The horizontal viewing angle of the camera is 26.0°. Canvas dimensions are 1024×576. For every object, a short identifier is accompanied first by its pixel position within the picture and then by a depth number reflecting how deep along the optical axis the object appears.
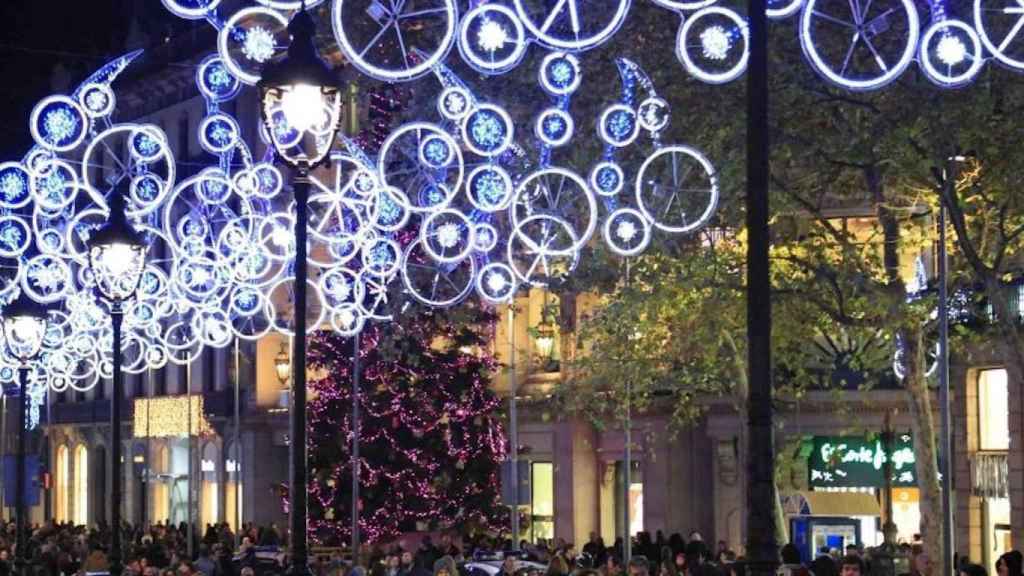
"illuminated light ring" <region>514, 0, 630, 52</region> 19.62
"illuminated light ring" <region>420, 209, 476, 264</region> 31.92
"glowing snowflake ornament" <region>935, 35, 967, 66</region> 19.89
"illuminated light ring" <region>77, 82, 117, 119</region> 32.69
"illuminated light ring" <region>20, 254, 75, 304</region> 44.41
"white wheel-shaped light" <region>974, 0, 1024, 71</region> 25.31
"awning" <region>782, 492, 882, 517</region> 41.00
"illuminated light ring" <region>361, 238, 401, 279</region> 37.28
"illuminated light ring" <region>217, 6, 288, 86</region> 23.48
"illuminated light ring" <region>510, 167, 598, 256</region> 28.62
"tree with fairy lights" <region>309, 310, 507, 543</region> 53.72
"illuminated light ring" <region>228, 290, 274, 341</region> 64.80
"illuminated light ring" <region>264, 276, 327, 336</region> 65.50
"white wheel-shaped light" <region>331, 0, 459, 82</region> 20.44
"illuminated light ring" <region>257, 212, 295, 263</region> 37.32
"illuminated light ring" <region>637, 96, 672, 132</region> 27.25
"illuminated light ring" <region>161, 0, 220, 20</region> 21.41
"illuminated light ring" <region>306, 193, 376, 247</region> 34.03
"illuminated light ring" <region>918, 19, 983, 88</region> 19.30
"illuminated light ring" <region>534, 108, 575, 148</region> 28.23
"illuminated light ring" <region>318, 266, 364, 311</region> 39.03
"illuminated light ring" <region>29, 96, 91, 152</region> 33.44
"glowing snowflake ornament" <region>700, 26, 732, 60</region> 21.33
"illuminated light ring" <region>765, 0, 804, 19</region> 19.02
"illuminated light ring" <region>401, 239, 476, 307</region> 38.81
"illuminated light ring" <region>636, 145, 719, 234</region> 26.22
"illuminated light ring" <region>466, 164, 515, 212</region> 30.10
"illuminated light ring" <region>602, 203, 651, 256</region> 28.94
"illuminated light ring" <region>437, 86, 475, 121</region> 29.11
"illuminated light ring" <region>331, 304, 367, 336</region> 41.28
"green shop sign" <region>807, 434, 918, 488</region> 47.84
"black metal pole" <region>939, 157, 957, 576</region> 27.41
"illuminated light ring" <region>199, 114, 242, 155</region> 34.08
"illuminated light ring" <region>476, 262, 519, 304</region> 34.25
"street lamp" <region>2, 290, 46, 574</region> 32.78
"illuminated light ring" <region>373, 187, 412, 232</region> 32.47
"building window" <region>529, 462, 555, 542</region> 57.03
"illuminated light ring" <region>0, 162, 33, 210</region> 36.94
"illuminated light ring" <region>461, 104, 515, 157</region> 28.33
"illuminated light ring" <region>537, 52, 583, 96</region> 26.28
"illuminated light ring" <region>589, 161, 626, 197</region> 28.89
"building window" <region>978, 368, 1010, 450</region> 41.25
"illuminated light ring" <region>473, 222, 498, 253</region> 35.52
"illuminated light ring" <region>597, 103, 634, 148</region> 27.17
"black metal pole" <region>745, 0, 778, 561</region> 14.61
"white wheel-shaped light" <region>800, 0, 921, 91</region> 26.38
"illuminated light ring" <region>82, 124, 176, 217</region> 32.47
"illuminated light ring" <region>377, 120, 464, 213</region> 29.44
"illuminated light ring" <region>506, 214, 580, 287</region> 30.62
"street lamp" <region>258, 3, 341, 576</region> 19.61
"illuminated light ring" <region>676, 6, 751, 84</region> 20.69
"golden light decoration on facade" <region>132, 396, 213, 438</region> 74.94
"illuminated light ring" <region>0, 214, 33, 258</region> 39.94
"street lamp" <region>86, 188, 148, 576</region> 27.75
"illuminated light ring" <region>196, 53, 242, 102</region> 32.19
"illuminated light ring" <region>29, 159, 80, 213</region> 35.88
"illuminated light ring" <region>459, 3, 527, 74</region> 21.55
